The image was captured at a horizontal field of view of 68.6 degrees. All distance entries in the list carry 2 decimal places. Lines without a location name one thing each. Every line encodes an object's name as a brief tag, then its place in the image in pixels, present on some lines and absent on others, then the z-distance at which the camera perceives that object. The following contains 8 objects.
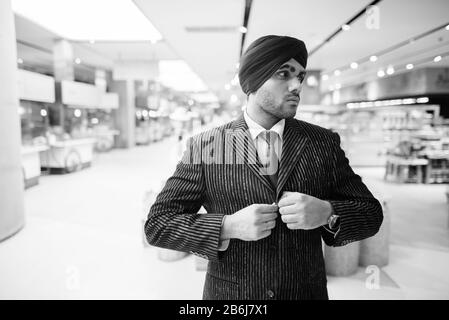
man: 0.91
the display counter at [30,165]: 7.11
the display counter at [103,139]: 14.25
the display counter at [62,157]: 9.02
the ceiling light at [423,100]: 11.84
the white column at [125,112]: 15.73
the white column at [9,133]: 4.11
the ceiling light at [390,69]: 10.41
